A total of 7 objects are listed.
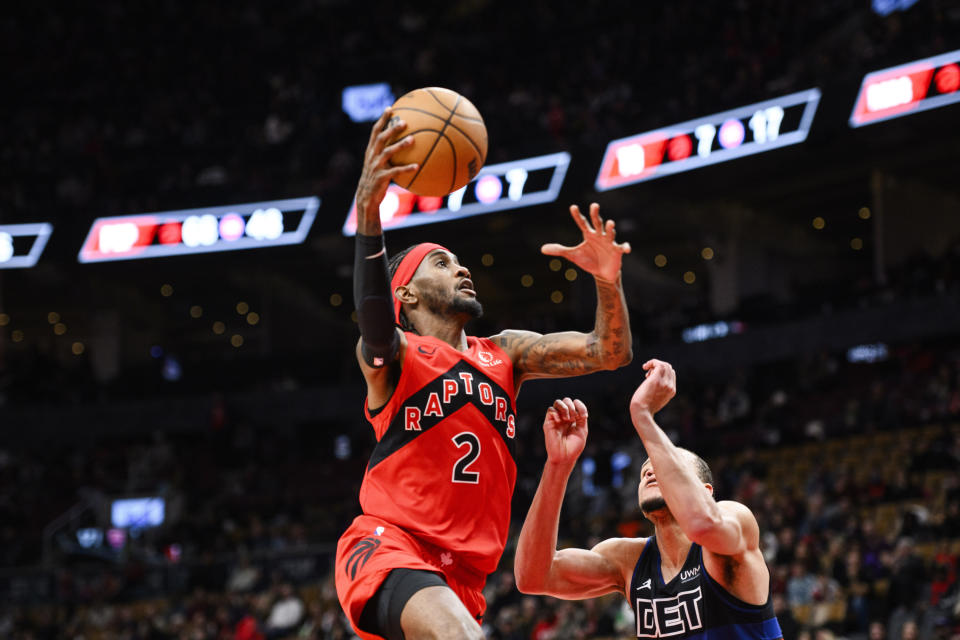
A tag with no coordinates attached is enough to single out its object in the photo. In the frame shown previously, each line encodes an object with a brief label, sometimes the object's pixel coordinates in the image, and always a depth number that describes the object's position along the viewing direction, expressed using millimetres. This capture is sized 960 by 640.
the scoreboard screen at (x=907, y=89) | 18422
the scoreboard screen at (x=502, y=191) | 23312
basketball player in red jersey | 4641
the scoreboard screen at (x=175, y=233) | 26297
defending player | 4668
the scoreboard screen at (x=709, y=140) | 20391
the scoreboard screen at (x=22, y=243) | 26188
